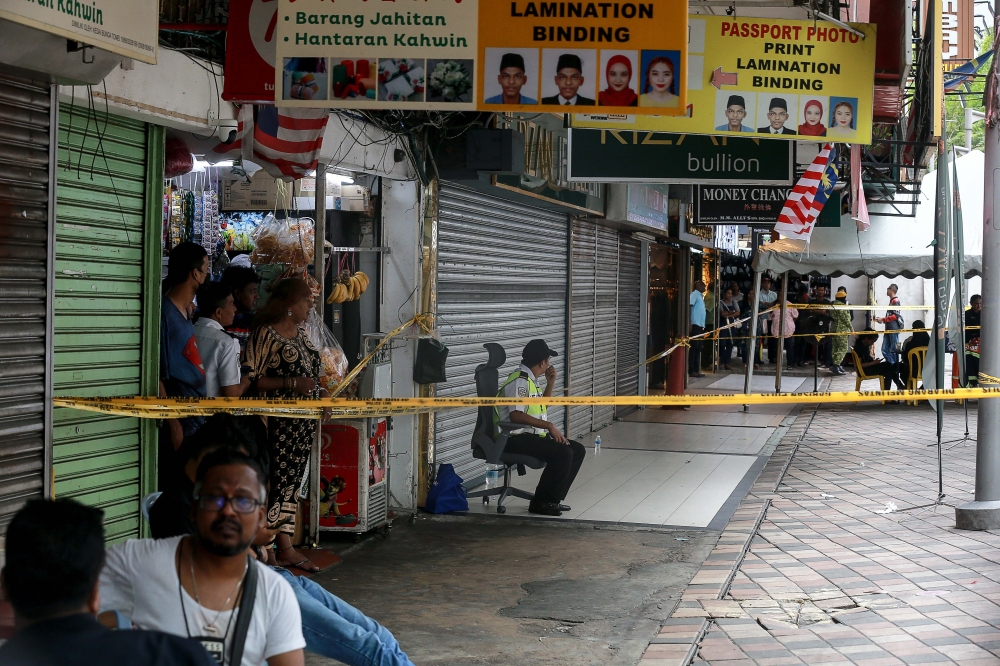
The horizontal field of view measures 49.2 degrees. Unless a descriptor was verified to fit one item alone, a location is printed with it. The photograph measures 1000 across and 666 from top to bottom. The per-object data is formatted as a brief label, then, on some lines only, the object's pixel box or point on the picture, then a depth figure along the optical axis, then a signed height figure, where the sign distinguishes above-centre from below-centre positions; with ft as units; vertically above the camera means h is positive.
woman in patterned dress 22.35 -1.23
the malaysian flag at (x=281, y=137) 21.90 +3.54
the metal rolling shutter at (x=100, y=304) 18.25 +0.06
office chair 30.25 -3.57
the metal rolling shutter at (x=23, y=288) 16.40 +0.28
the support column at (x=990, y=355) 27.35 -0.74
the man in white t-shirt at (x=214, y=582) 9.85 -2.50
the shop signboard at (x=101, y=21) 13.17 +3.71
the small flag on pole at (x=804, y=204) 38.06 +4.17
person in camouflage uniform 77.20 -0.31
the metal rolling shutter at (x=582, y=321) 46.47 -0.15
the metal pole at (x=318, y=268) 24.53 +0.99
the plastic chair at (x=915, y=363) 59.36 -2.13
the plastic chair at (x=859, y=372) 62.34 -2.85
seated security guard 30.09 -3.59
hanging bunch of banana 26.32 +0.64
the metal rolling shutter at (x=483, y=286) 32.12 +0.99
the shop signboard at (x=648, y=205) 49.85 +5.67
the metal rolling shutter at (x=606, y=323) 51.31 -0.24
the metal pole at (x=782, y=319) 53.65 +0.12
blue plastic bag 29.89 -4.94
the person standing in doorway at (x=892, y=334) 76.02 -0.72
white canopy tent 59.98 +5.22
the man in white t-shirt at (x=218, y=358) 21.55 -0.94
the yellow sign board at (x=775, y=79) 25.08 +5.61
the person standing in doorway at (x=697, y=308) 78.28 +0.85
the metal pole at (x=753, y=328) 50.55 -0.33
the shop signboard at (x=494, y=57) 17.85 +4.27
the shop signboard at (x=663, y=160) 29.63 +4.36
